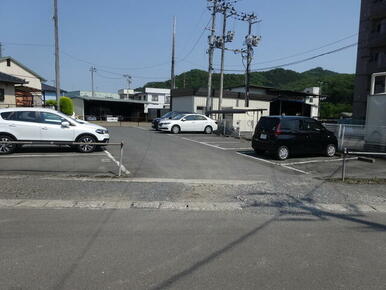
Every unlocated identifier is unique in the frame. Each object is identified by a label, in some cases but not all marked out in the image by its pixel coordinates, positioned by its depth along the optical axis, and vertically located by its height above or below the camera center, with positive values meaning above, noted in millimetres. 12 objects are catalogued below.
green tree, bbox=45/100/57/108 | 39906 +714
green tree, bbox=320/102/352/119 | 70250 +2103
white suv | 12016 -736
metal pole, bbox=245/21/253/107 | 33719 +6613
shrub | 35841 +381
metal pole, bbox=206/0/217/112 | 30928 +7226
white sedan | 24453 -815
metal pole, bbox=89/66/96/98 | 78750 +6281
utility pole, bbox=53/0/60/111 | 23266 +4593
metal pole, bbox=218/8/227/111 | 30320 +6397
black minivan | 12828 -820
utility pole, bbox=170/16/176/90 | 38969 +6893
